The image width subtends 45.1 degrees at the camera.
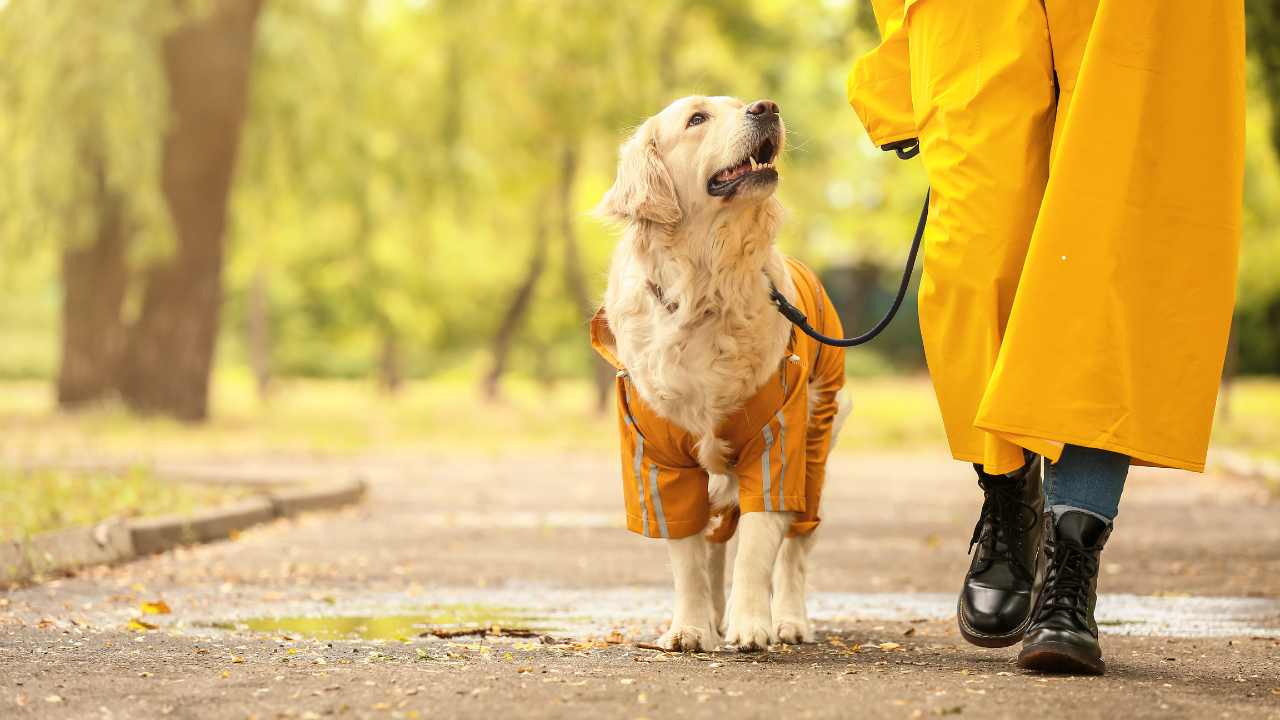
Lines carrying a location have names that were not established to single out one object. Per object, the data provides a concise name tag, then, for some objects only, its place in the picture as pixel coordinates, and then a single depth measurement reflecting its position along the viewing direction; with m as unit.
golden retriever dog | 4.30
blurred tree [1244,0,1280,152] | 12.91
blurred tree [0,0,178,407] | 15.78
